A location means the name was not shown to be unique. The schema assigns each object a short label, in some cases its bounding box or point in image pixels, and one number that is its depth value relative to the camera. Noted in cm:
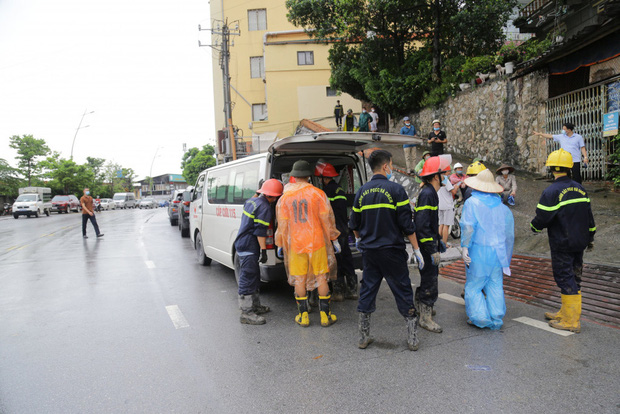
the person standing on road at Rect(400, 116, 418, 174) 1273
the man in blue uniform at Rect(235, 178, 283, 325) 490
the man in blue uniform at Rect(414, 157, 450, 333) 418
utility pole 2047
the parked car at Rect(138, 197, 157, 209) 5322
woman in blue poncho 438
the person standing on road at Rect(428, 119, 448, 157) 1036
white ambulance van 520
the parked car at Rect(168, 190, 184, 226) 1760
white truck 2948
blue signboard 853
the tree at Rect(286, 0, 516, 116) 1541
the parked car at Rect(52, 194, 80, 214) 3634
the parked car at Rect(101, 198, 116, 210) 4762
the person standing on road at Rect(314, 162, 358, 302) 563
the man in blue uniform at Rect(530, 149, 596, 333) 419
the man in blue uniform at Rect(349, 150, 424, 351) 388
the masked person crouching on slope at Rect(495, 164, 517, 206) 902
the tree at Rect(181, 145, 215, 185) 6112
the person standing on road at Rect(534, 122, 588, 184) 748
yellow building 2959
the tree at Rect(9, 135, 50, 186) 4231
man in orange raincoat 467
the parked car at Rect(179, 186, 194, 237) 1394
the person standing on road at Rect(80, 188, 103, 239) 1435
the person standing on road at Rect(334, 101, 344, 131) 1990
